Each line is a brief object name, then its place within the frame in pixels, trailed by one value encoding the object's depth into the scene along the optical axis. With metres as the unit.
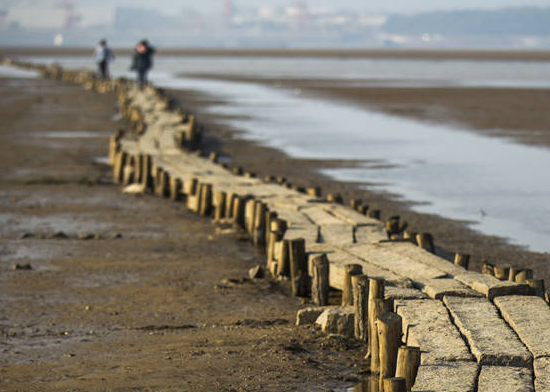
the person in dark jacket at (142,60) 75.19
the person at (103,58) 92.19
